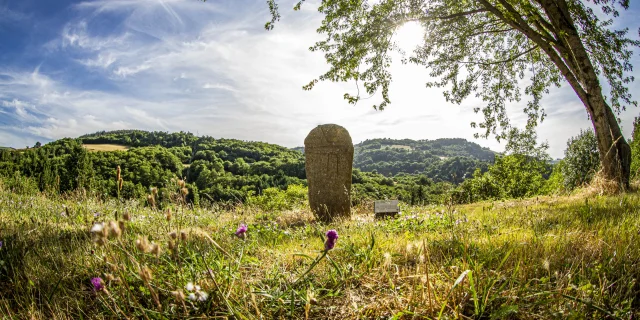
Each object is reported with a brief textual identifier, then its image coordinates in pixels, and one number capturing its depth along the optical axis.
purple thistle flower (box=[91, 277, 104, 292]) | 1.61
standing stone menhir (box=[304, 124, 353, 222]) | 9.41
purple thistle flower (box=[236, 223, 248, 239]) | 1.93
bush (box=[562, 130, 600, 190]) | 43.53
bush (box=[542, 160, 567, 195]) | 41.36
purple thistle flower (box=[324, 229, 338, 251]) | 1.48
